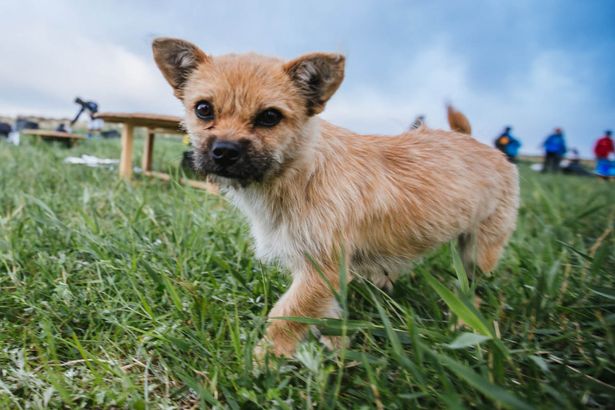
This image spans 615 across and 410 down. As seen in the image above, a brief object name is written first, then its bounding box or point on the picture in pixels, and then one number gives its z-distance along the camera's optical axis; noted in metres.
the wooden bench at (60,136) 8.60
